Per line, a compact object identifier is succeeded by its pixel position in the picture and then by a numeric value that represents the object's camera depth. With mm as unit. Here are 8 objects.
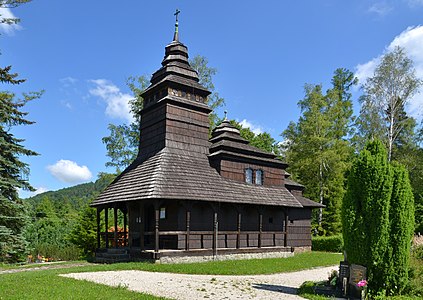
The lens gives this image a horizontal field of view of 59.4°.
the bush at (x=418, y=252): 11892
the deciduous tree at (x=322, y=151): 31094
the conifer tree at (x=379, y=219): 9273
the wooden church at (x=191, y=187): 16953
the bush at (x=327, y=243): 25750
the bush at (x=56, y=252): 23611
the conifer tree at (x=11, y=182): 17219
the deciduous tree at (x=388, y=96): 26531
